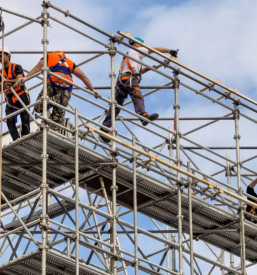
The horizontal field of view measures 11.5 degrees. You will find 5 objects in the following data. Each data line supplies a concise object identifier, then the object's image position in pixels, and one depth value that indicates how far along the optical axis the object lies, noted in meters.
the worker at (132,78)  31.11
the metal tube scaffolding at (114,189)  27.22
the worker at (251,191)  33.59
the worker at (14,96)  28.69
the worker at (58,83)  28.33
